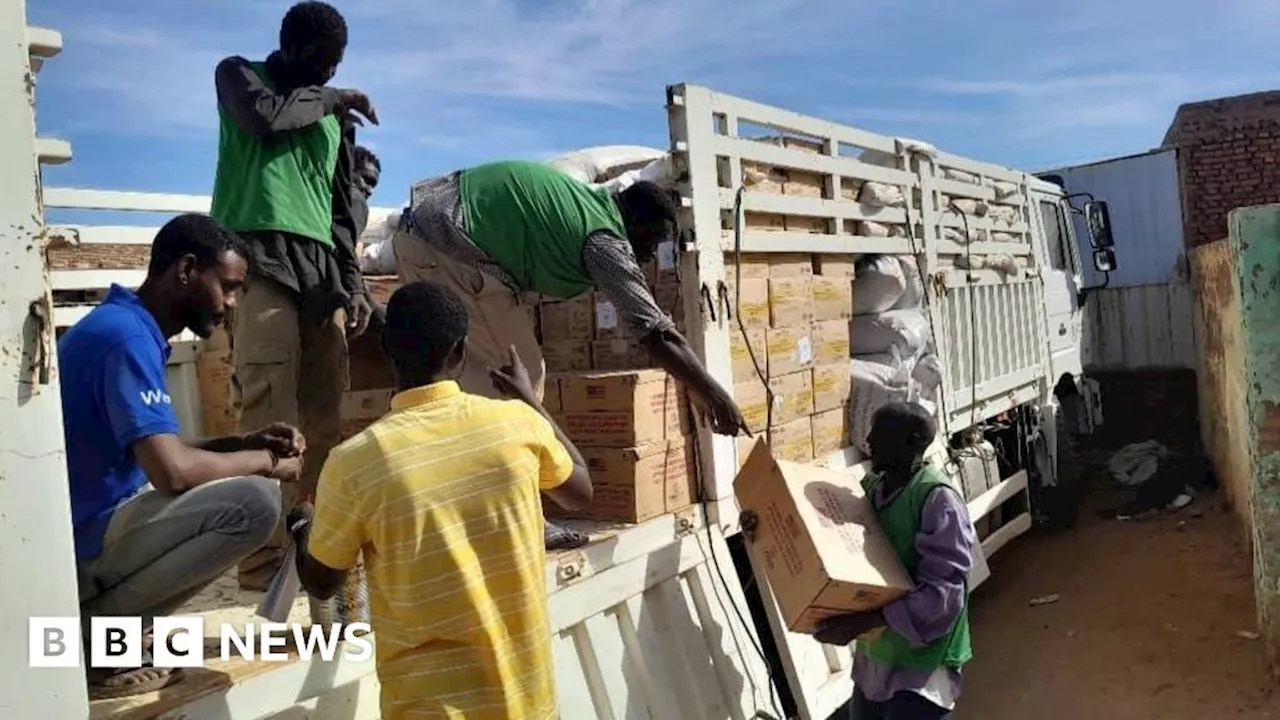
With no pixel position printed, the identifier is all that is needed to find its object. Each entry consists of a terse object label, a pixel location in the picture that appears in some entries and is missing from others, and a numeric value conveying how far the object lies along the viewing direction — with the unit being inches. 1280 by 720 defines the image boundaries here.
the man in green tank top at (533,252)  131.0
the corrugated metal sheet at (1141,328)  407.8
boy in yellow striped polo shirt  74.5
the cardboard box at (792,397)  164.4
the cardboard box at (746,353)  153.9
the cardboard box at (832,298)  180.1
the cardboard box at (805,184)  176.6
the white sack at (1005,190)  278.0
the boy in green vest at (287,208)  119.1
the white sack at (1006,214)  272.6
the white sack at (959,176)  244.1
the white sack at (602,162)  184.2
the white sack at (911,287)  213.2
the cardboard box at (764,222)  161.2
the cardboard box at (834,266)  183.5
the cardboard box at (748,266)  154.6
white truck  67.6
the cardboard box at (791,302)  165.6
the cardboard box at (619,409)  137.1
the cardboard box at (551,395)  145.0
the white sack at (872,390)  188.5
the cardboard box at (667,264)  146.6
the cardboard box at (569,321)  161.5
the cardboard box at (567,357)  161.9
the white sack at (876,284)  202.5
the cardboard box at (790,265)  167.3
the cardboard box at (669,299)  147.9
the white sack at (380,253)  197.2
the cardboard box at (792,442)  159.2
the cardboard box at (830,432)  177.2
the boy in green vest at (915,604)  114.3
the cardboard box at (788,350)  163.8
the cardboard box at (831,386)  177.2
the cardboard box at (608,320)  155.9
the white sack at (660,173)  148.3
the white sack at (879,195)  201.8
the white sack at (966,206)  240.5
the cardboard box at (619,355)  153.0
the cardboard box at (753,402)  155.6
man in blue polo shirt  79.4
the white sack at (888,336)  201.9
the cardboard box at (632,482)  136.0
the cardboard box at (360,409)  157.2
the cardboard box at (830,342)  178.1
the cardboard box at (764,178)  162.9
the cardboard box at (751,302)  153.9
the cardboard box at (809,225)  176.8
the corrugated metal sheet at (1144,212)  442.6
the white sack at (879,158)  214.1
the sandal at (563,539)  124.6
